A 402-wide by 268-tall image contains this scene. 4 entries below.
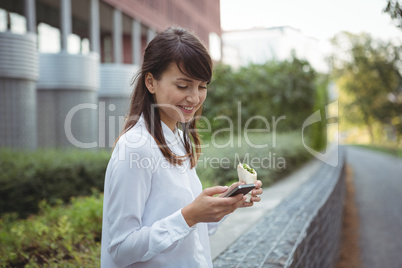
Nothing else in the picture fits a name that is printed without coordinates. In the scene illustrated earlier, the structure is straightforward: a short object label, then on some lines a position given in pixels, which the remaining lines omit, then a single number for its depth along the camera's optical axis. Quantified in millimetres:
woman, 1401
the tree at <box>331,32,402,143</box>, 15109
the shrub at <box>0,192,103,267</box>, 2883
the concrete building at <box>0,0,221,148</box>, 8383
